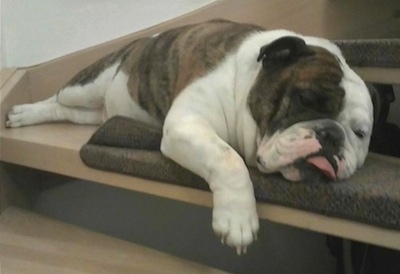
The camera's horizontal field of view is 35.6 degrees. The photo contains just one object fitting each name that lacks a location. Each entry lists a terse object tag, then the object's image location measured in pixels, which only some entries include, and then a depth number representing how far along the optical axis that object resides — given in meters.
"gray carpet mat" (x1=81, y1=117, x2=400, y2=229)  1.00
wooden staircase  1.22
